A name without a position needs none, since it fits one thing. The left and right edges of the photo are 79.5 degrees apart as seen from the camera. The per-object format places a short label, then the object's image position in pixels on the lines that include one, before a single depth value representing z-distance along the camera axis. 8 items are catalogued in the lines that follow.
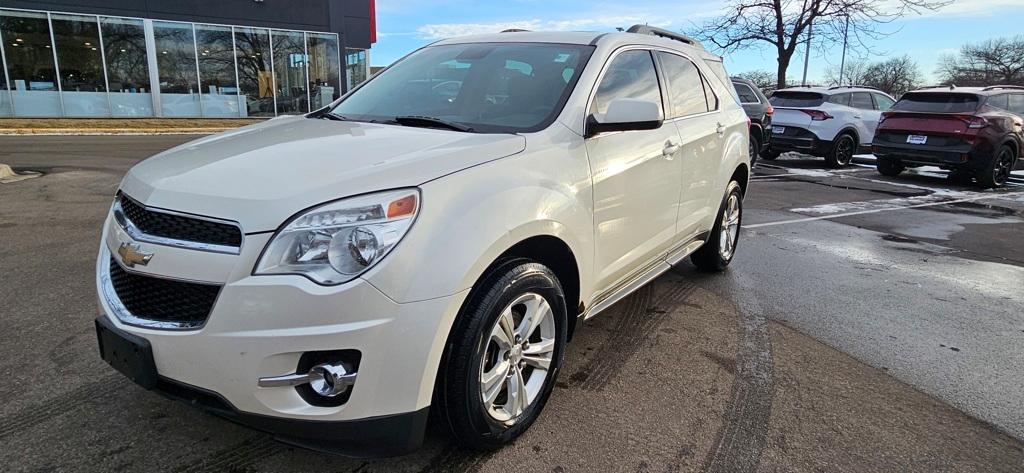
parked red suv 10.85
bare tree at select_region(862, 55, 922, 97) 51.38
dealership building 19.88
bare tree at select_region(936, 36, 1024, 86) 61.94
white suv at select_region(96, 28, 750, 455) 1.97
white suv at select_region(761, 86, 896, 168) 13.64
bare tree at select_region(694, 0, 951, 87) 21.05
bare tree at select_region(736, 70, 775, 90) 41.66
